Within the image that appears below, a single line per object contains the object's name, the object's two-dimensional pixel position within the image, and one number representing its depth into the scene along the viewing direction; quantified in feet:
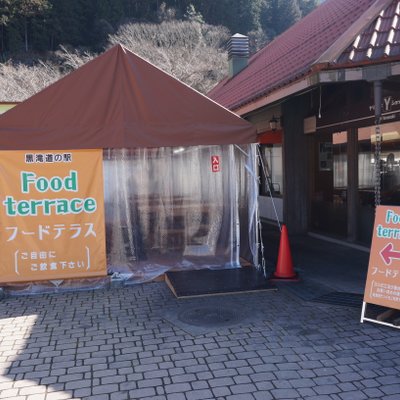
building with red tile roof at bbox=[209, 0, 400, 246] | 17.53
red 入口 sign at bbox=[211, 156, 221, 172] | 25.48
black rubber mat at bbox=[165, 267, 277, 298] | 21.09
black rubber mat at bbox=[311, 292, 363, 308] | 19.42
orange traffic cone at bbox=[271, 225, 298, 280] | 23.66
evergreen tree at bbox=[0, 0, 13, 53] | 129.70
